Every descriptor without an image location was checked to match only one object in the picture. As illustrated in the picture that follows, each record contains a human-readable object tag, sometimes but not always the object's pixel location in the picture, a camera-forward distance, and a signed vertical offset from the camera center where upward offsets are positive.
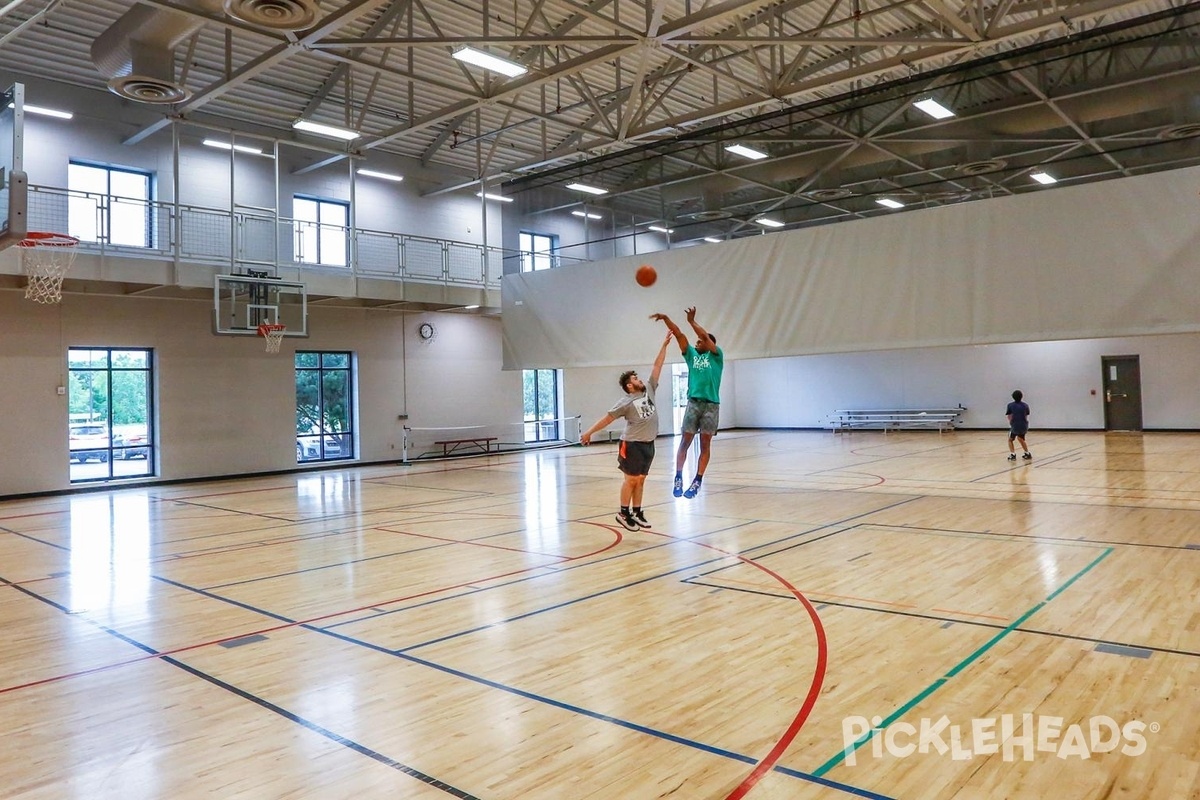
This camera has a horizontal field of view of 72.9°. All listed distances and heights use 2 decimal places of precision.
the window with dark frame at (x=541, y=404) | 23.56 +0.54
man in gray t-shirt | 8.09 -0.06
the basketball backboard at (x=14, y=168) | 7.95 +2.68
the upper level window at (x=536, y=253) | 17.27 +3.65
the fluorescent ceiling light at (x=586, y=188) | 16.91 +4.85
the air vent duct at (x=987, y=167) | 13.99 +4.19
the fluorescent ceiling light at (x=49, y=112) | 14.02 +5.73
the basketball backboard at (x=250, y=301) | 14.97 +2.53
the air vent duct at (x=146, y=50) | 10.90 +5.36
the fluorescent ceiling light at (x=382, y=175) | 18.39 +5.87
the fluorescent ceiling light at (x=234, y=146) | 16.27 +5.78
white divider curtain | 10.56 +2.04
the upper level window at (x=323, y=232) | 18.06 +4.44
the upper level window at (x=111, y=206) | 14.30 +4.17
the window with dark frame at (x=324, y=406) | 18.67 +0.53
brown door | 23.56 +0.35
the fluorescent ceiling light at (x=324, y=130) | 14.02 +5.24
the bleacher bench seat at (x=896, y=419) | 26.05 -0.24
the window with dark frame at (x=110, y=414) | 15.34 +0.42
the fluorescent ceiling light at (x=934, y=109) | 13.04 +4.89
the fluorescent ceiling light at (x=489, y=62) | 11.55 +5.27
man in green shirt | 9.09 +0.28
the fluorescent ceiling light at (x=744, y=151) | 15.18 +4.96
